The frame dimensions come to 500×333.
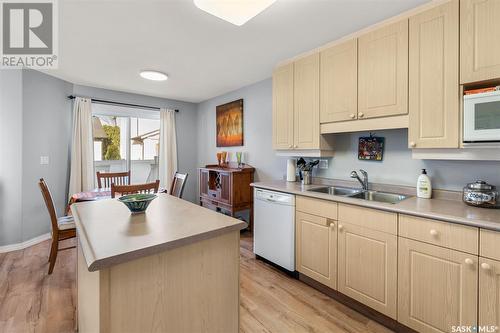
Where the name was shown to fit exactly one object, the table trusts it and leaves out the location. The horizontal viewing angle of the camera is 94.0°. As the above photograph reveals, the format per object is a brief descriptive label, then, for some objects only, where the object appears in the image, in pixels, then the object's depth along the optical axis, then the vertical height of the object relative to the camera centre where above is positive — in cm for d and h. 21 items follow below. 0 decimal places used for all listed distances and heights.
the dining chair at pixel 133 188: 226 -24
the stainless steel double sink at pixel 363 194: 212 -28
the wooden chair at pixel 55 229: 230 -69
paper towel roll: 296 -7
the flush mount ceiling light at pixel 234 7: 141 +98
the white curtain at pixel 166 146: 467 +37
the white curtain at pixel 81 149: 369 +24
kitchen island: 87 -46
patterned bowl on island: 138 -23
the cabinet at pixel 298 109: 244 +62
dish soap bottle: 189 -17
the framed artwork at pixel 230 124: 396 +73
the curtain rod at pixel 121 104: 390 +109
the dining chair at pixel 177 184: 301 -27
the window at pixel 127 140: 422 +45
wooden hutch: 342 -39
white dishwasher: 236 -68
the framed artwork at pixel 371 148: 226 +17
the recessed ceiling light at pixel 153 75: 308 +120
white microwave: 140 +29
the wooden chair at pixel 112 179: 356 -23
